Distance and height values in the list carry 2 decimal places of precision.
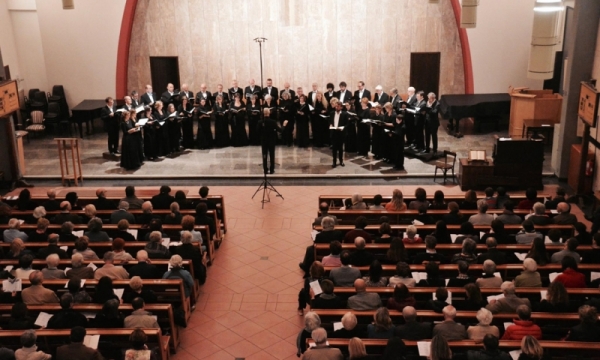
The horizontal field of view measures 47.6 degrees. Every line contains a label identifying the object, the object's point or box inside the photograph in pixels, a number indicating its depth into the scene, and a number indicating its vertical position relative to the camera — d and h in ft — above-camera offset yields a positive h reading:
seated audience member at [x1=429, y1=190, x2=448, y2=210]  39.01 -10.16
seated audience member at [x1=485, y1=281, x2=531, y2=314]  27.20 -11.01
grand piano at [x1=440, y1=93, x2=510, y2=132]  62.75 -7.83
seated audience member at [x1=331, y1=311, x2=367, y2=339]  25.40 -11.47
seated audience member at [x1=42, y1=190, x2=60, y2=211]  40.70 -10.29
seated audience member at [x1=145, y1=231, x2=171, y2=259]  33.94 -10.85
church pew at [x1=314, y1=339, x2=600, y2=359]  24.50 -11.57
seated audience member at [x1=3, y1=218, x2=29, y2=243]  36.68 -10.75
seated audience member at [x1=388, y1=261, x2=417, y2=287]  29.60 -10.86
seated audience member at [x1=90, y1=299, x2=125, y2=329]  27.22 -11.41
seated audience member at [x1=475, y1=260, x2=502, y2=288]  28.94 -10.74
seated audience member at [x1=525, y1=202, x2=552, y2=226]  36.21 -10.20
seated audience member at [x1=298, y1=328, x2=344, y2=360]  23.91 -11.26
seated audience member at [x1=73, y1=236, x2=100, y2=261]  32.73 -10.53
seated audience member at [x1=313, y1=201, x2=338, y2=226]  37.95 -10.39
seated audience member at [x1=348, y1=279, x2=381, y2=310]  27.94 -11.08
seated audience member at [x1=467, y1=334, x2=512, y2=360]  23.17 -11.08
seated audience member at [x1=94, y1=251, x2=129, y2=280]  31.15 -10.93
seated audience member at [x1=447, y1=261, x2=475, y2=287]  29.43 -10.92
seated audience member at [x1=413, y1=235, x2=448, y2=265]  31.65 -10.63
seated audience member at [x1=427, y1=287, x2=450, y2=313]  27.09 -10.92
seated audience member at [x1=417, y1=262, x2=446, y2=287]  29.25 -10.86
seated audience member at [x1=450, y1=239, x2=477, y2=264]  31.12 -10.49
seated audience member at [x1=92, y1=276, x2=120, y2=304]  28.81 -10.87
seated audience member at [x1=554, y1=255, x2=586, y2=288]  29.58 -10.89
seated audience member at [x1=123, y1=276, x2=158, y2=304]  28.86 -11.28
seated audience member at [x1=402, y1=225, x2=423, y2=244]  33.81 -10.49
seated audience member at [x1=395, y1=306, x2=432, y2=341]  25.39 -11.20
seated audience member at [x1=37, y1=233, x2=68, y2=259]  33.53 -10.68
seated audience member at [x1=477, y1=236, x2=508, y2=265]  31.50 -10.63
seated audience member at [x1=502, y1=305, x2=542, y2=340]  25.32 -11.23
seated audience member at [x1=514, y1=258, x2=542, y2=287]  29.32 -10.85
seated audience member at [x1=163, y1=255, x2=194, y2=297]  31.68 -11.32
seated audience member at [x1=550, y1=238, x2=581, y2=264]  31.27 -10.52
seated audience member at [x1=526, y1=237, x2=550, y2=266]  31.19 -10.41
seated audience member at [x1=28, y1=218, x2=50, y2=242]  35.88 -10.57
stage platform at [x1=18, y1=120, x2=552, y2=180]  54.54 -11.35
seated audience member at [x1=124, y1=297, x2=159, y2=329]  27.55 -11.53
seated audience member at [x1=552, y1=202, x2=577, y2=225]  36.14 -10.22
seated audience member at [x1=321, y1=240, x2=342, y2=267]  32.22 -10.83
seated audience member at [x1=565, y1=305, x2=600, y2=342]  24.76 -10.97
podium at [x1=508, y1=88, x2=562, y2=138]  59.06 -7.33
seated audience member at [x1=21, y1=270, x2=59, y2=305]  29.19 -11.09
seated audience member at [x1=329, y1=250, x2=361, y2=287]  30.68 -11.02
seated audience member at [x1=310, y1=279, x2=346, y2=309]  28.32 -11.18
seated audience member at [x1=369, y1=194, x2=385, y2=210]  39.24 -10.12
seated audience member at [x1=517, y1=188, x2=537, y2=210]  39.34 -10.30
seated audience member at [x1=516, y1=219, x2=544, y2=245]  34.01 -10.49
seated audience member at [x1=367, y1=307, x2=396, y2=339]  25.48 -11.11
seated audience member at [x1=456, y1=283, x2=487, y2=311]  27.37 -10.96
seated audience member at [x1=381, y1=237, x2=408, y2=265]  32.04 -10.53
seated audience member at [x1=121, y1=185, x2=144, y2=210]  40.75 -10.14
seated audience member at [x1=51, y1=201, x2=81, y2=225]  38.19 -10.32
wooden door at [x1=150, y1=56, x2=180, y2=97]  70.90 -4.58
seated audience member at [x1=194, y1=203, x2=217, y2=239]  38.81 -10.77
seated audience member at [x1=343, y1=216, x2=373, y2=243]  35.01 -10.56
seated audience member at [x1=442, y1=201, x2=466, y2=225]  36.58 -10.23
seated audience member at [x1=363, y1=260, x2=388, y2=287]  29.53 -10.74
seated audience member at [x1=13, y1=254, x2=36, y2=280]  31.24 -10.84
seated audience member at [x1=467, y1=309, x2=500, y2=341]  25.22 -11.13
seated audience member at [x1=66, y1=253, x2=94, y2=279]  31.07 -10.83
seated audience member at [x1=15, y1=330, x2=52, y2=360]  24.39 -11.29
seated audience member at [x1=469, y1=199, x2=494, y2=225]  36.35 -10.24
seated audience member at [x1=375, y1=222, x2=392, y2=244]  34.42 -10.48
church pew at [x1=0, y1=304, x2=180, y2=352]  28.45 -11.70
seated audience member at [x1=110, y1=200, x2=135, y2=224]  38.86 -10.45
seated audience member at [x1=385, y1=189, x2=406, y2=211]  38.73 -10.08
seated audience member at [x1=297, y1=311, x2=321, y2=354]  25.25 -10.77
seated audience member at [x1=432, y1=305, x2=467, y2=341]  25.34 -11.16
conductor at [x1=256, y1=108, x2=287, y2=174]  51.06 -7.91
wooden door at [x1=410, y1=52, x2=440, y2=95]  69.15 -4.89
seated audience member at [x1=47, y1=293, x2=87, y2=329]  27.22 -11.32
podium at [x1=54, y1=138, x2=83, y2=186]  52.16 -11.08
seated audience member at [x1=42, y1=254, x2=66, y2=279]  31.23 -10.85
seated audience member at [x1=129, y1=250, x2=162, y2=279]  31.81 -11.02
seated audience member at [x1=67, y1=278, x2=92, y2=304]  28.63 -11.06
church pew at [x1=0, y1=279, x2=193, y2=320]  30.43 -11.44
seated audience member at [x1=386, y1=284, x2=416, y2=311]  27.48 -10.99
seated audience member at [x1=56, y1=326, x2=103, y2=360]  24.56 -11.35
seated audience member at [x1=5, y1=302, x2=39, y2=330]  27.22 -11.43
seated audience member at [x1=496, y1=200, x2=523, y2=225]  36.73 -10.32
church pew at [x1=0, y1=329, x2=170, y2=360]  26.37 -11.90
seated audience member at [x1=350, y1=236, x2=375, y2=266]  32.14 -10.78
